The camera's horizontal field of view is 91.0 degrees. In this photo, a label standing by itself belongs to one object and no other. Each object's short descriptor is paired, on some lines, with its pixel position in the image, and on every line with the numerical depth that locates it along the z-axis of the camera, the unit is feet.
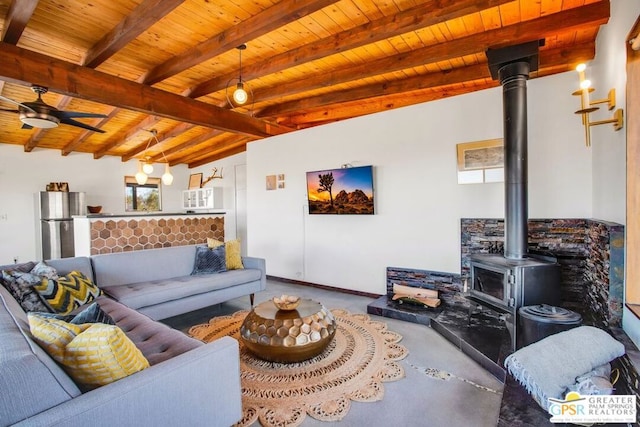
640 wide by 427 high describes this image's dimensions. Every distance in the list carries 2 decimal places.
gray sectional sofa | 3.51
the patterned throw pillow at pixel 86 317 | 5.25
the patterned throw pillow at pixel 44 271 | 8.95
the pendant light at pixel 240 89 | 11.17
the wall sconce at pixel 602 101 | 7.03
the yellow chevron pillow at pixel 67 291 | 8.17
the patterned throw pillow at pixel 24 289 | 7.71
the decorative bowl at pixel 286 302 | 8.77
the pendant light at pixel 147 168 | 18.34
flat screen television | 14.93
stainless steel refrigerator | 21.03
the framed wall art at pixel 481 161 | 11.86
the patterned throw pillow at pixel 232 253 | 13.75
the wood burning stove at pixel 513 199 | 8.98
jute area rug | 6.68
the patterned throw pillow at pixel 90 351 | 4.16
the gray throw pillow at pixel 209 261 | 13.25
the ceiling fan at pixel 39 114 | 9.78
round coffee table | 7.90
